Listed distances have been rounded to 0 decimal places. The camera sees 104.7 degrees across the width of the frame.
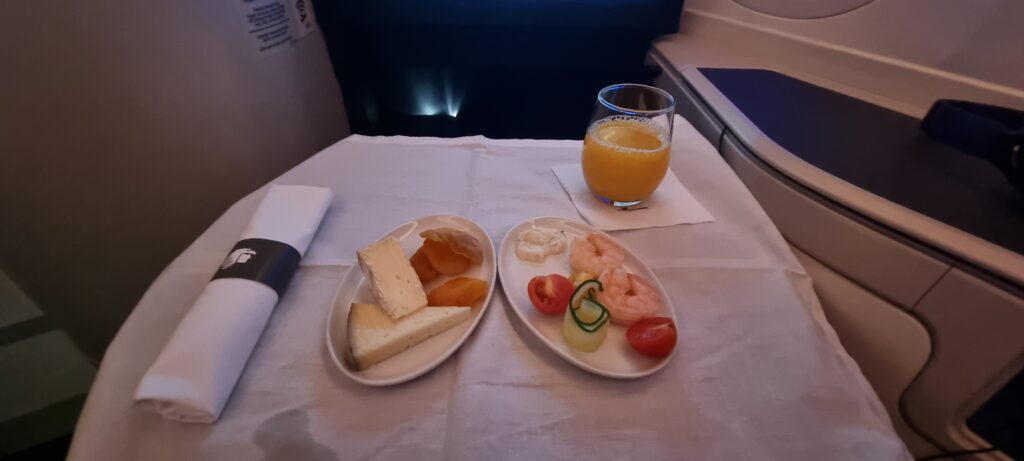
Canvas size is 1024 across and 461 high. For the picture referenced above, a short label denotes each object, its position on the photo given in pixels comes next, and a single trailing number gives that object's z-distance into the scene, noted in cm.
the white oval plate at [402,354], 45
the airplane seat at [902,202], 64
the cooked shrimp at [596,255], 57
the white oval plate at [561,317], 46
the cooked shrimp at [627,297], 50
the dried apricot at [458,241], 57
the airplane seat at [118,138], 76
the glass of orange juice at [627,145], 67
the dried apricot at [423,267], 56
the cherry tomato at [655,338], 46
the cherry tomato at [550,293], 51
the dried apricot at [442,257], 56
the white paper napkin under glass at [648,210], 69
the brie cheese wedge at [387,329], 45
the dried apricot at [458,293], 52
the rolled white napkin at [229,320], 40
